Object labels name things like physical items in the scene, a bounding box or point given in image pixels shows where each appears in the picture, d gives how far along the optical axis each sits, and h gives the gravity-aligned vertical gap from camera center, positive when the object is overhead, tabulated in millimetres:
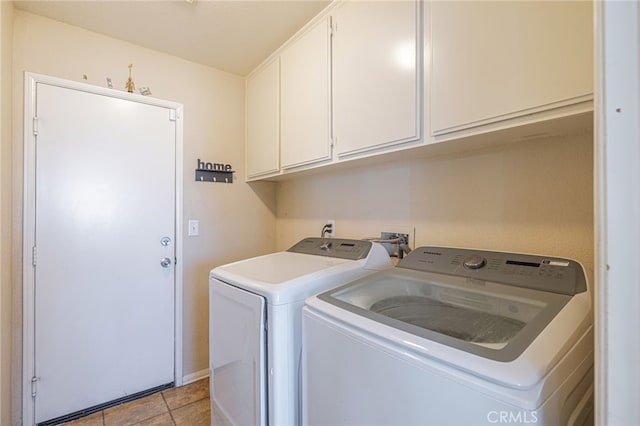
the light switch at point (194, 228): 2273 -117
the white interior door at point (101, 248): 1782 -237
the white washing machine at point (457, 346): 552 -314
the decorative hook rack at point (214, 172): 2318 +334
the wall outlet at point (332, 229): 2094 -112
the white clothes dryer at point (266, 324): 1082 -452
